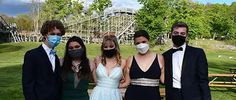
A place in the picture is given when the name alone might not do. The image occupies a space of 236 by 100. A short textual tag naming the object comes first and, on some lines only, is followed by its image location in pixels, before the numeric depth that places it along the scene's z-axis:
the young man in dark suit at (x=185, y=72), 3.72
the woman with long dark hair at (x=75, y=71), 3.78
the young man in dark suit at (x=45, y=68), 3.45
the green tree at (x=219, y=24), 59.21
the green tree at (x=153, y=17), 40.10
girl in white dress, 4.05
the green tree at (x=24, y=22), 62.40
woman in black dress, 3.97
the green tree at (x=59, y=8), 44.16
